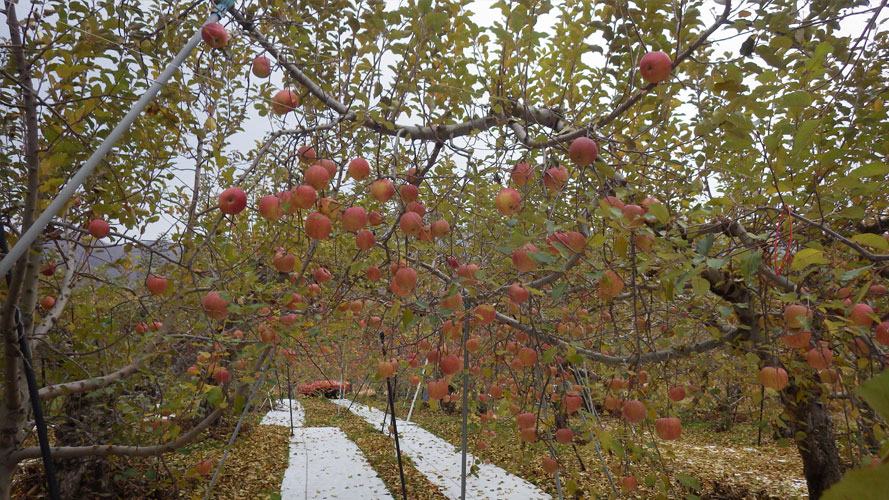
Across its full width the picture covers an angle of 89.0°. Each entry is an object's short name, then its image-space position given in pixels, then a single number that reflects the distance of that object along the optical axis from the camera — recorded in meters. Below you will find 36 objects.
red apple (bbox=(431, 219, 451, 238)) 2.13
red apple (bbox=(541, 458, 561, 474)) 3.39
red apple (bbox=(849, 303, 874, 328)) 1.82
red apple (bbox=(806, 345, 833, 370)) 2.27
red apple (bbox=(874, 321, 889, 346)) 1.87
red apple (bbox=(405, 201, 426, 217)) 2.10
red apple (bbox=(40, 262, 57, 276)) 3.18
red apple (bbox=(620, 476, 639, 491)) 3.00
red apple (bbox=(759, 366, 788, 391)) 2.47
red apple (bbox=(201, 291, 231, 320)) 2.15
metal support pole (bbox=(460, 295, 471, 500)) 2.74
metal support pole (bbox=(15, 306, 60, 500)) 2.00
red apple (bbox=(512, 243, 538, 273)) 1.95
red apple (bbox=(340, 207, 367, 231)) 1.73
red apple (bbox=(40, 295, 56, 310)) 3.28
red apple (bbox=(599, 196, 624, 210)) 1.84
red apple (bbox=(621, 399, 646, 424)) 2.49
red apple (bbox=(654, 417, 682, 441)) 2.64
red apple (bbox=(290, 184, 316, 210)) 1.66
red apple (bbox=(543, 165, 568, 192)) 2.02
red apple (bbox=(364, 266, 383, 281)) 2.71
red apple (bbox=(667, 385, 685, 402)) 3.33
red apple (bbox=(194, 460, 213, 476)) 4.21
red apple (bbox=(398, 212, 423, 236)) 1.81
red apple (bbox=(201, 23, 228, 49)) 1.91
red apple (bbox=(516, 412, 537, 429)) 3.06
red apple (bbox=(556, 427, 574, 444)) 2.85
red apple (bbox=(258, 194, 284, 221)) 1.80
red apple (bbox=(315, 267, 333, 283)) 2.89
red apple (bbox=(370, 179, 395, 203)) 1.75
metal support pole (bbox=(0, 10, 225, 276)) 1.40
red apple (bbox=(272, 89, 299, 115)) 2.14
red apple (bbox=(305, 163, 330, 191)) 1.67
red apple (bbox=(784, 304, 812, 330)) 1.81
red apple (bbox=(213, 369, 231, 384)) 3.80
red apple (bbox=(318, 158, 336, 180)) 1.83
